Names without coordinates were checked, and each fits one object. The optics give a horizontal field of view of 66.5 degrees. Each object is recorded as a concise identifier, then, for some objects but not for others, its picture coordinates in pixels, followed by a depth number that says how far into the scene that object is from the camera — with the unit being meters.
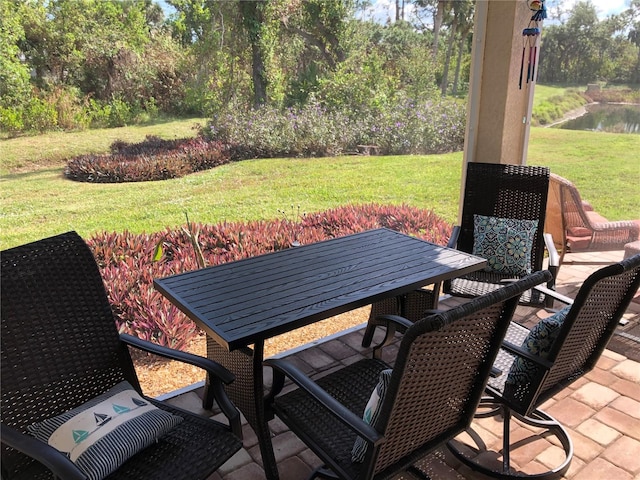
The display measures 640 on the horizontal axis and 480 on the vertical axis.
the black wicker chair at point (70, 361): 1.59
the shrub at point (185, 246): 3.16
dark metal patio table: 1.92
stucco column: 3.48
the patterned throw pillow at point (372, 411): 1.43
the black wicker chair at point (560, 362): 1.66
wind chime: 3.29
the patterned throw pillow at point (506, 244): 3.19
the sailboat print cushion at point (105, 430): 1.50
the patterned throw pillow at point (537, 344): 1.78
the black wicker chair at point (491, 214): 2.89
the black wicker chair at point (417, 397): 1.33
